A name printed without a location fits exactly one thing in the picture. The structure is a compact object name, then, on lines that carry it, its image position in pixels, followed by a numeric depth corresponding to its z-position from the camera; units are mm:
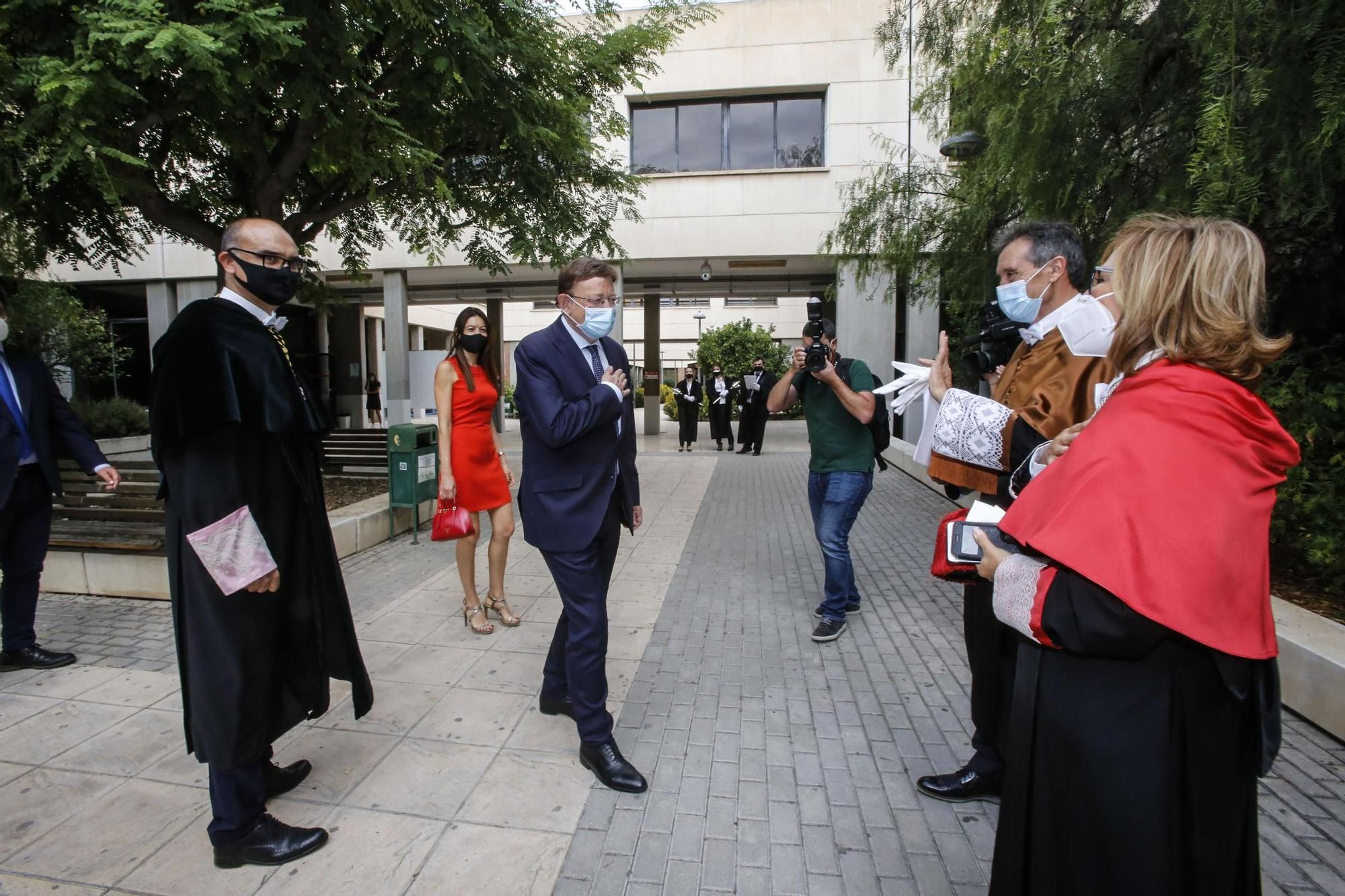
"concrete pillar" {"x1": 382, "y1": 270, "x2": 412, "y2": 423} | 17141
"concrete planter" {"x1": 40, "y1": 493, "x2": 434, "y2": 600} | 5219
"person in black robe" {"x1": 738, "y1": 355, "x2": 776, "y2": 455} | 14781
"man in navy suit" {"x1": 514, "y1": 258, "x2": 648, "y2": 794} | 2836
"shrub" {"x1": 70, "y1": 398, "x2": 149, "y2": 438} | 14227
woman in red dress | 4660
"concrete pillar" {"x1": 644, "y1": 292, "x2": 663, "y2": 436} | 19766
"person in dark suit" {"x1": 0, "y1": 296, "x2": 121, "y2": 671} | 3980
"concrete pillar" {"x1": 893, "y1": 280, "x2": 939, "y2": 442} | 15275
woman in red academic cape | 1310
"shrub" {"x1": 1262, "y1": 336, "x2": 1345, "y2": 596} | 4062
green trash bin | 6910
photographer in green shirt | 4629
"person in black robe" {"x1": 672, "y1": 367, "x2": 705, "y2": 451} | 16547
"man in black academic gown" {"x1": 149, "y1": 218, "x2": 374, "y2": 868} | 2244
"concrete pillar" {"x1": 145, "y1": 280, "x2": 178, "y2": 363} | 17484
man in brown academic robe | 2145
